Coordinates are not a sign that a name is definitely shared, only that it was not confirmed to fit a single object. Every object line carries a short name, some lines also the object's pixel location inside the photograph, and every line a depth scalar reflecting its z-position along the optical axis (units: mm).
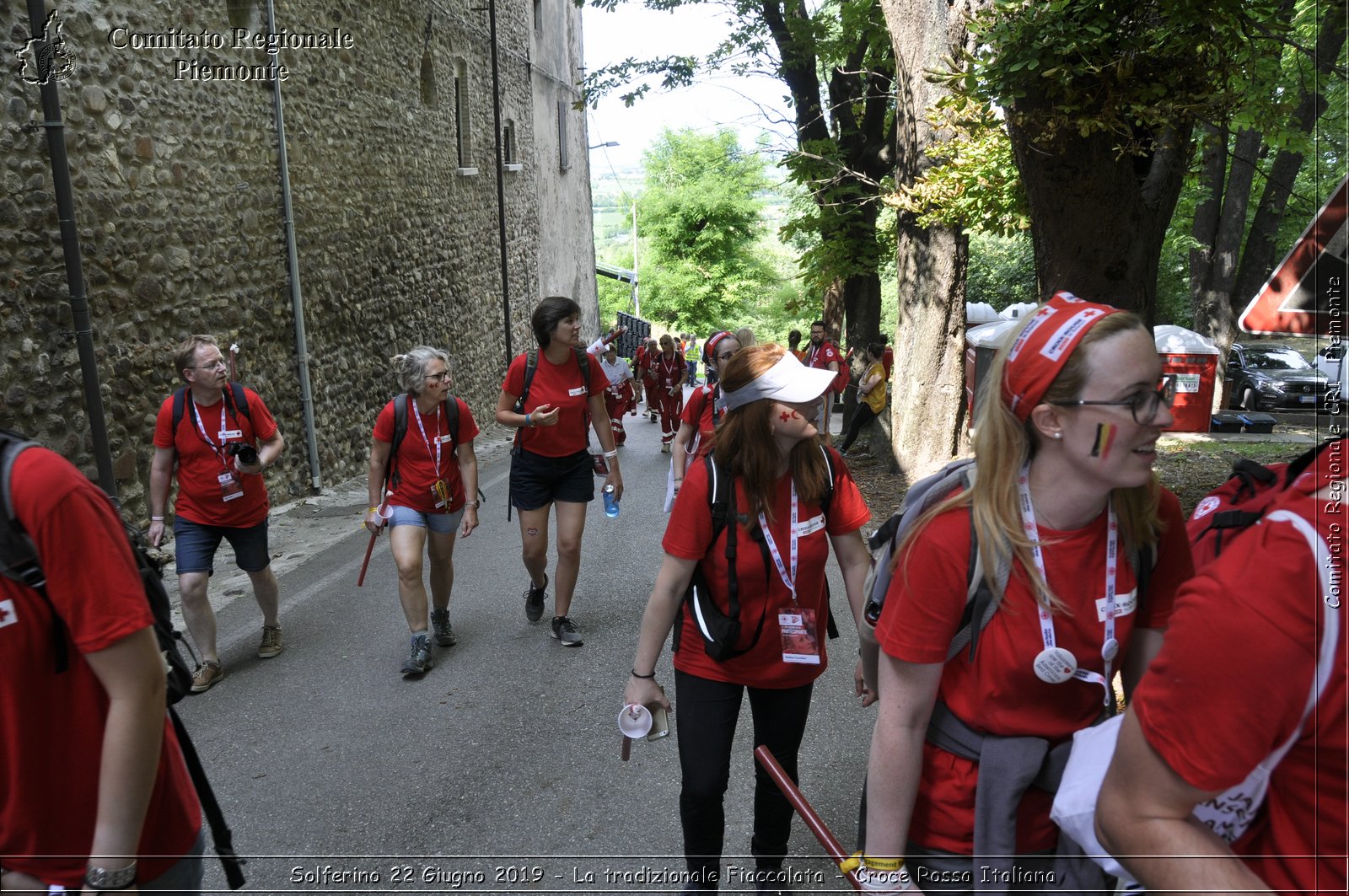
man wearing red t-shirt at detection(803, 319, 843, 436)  13297
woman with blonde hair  1899
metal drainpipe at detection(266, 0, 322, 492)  12016
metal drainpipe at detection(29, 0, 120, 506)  7848
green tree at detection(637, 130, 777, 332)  56938
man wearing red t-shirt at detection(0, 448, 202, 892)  1758
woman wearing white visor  3057
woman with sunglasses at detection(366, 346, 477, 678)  5816
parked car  24266
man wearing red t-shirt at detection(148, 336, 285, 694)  5621
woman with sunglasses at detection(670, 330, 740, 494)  6941
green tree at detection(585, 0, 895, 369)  14359
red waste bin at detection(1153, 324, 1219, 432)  18625
